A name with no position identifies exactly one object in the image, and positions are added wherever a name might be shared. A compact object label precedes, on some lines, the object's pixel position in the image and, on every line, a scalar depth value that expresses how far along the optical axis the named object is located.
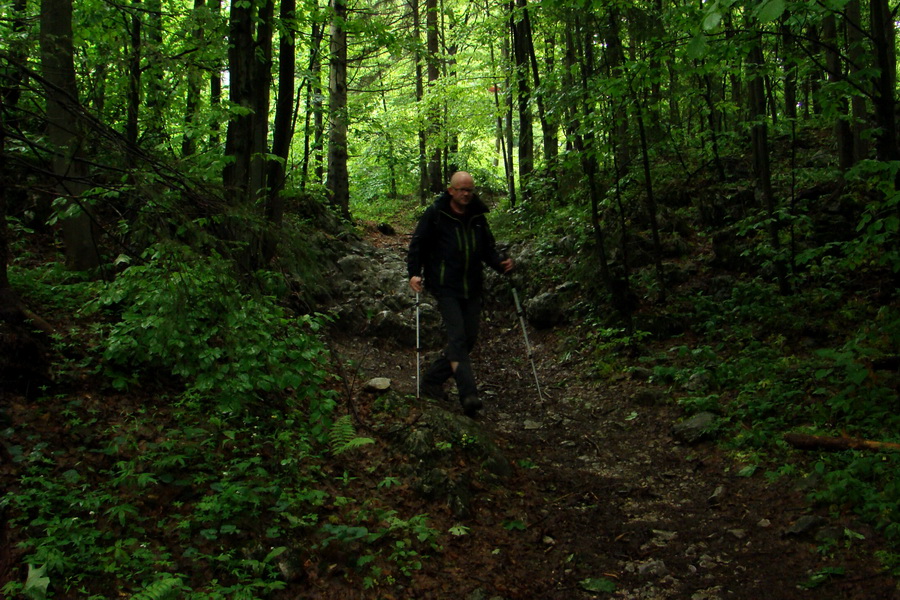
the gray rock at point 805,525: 3.92
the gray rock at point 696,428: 5.74
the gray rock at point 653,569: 3.77
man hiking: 6.49
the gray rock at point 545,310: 10.43
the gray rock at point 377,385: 6.48
